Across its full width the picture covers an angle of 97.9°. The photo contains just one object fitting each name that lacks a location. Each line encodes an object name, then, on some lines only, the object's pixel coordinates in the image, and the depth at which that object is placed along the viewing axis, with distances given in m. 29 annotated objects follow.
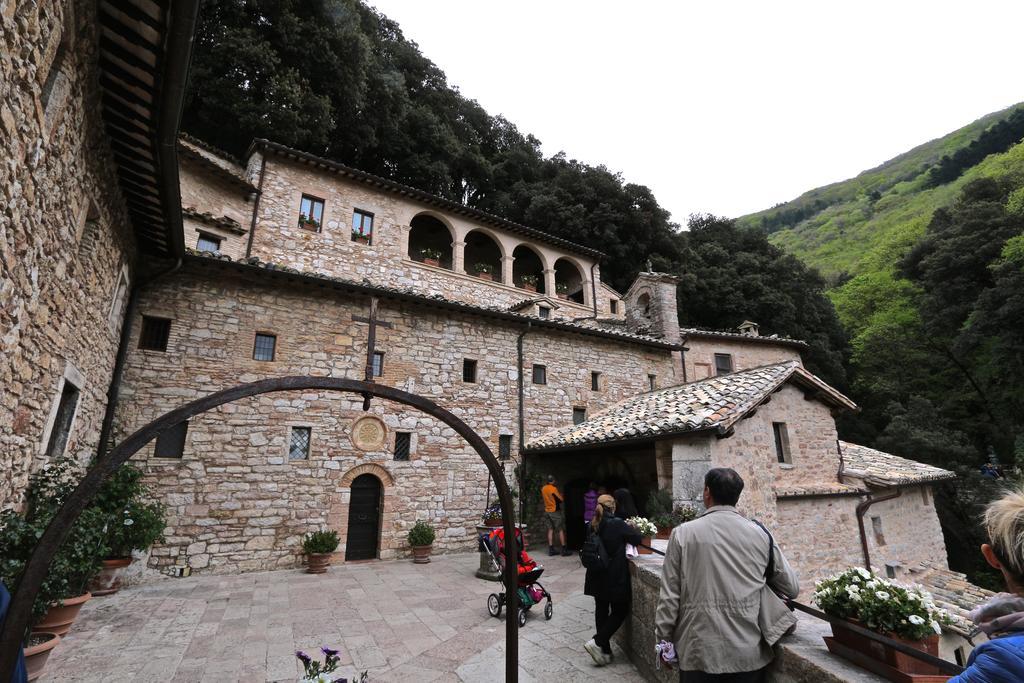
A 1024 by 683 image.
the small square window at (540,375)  12.53
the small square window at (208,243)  12.69
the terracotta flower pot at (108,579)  6.62
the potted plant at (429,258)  17.25
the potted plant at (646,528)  6.41
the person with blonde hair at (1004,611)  1.26
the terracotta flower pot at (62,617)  4.37
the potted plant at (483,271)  18.51
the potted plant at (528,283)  19.68
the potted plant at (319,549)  8.34
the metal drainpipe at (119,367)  7.51
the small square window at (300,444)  9.09
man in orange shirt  9.80
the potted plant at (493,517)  9.05
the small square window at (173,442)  8.09
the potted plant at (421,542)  9.34
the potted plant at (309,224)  14.80
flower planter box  2.00
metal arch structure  1.71
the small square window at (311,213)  14.88
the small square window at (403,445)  10.15
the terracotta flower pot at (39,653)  3.62
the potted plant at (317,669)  2.43
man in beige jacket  2.39
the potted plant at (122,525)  6.49
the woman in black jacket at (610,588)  4.36
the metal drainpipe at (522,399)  11.33
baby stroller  5.50
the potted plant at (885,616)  2.10
